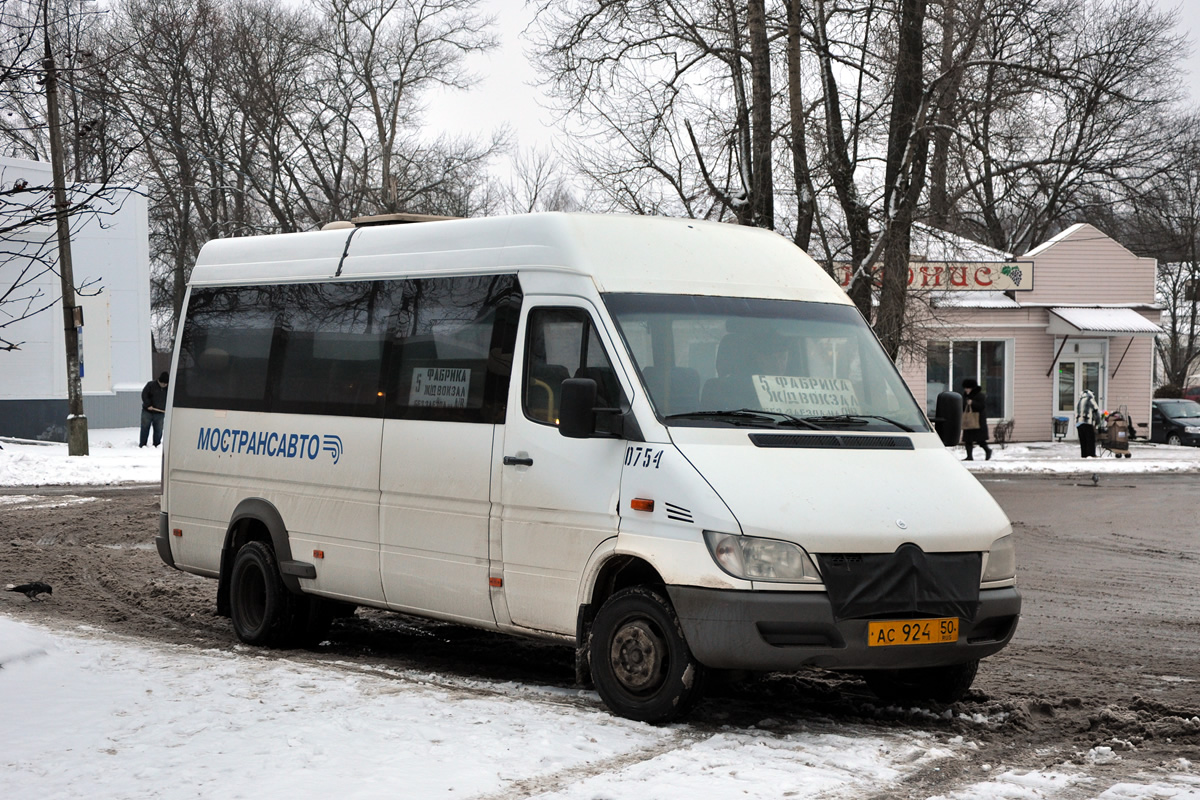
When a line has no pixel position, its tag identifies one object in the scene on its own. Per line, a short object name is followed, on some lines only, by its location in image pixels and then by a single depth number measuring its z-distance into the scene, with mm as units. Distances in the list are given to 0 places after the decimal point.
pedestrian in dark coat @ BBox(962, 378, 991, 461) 30284
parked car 41406
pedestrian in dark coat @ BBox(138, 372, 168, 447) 29578
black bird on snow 11359
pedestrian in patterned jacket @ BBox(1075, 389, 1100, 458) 31078
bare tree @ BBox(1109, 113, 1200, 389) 45031
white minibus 6617
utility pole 23859
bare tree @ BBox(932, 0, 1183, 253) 24391
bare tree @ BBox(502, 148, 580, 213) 50906
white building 34000
